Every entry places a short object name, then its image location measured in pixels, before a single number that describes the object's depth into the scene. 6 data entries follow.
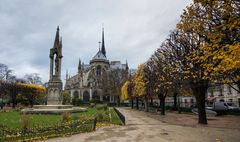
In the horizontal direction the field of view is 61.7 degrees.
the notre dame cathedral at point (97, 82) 68.31
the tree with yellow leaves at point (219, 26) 6.82
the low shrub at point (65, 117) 13.91
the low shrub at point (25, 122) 10.39
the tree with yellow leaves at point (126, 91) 47.72
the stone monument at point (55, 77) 23.84
